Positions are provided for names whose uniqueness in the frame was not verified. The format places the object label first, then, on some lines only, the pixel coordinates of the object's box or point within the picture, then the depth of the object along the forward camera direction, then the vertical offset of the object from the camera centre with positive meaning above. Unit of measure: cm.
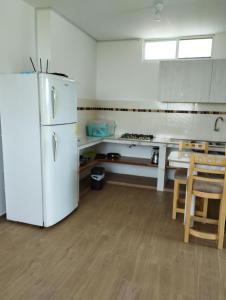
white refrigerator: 235 -39
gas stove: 395 -47
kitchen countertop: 348 -51
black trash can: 386 -114
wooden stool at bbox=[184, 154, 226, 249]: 213 -73
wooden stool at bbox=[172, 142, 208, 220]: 279 -81
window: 393 +109
